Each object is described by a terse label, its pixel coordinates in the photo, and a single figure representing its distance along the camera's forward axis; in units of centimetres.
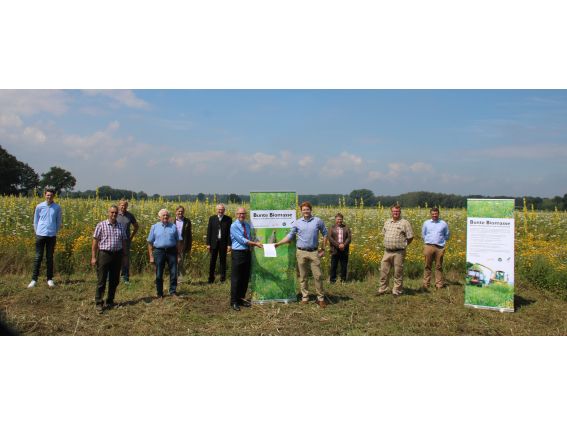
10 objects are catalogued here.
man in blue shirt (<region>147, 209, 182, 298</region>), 814
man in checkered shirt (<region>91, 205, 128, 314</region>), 741
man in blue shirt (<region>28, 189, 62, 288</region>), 874
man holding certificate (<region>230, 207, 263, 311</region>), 774
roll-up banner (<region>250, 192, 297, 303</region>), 816
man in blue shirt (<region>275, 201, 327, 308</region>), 797
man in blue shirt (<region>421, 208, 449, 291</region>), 929
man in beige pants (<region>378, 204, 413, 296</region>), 855
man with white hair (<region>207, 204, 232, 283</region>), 941
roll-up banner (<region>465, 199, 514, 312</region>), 780
